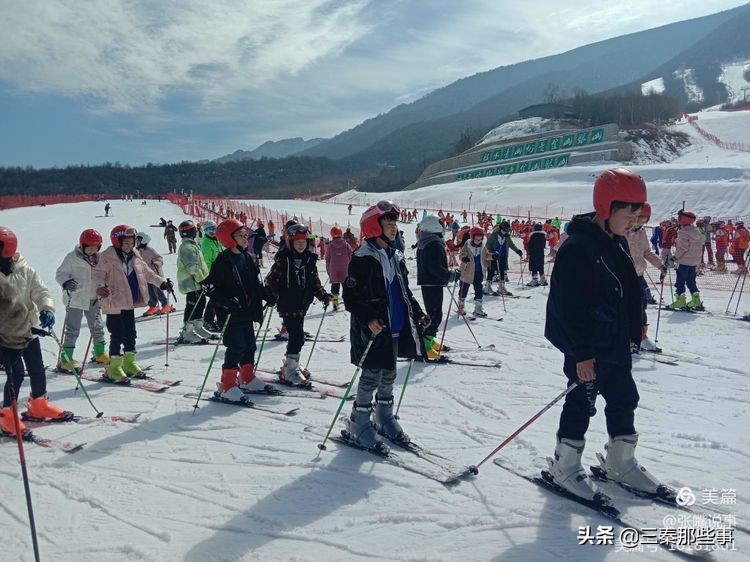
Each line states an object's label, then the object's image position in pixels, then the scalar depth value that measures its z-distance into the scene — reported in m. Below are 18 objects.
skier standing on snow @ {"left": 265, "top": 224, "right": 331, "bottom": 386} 6.02
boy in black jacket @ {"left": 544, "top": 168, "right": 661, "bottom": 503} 3.25
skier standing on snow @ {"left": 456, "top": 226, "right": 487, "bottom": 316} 10.16
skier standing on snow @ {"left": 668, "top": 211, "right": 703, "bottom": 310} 10.28
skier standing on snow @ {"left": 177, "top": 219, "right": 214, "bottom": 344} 8.48
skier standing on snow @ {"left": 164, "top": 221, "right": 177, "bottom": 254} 22.47
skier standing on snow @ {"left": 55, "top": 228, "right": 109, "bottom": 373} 6.41
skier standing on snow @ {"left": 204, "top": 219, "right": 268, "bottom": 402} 5.42
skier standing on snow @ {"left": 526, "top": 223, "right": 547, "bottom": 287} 15.18
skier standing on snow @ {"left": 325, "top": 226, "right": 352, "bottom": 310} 11.43
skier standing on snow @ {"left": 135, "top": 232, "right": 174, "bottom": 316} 9.96
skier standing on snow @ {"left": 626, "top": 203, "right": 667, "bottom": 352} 7.66
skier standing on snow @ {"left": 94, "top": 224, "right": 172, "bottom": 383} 6.16
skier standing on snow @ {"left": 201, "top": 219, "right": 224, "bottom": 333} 8.87
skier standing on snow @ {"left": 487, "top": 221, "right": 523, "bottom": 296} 12.73
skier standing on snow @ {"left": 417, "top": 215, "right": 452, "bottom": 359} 7.24
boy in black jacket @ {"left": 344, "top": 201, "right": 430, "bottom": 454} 4.11
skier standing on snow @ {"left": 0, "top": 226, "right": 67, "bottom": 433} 4.37
